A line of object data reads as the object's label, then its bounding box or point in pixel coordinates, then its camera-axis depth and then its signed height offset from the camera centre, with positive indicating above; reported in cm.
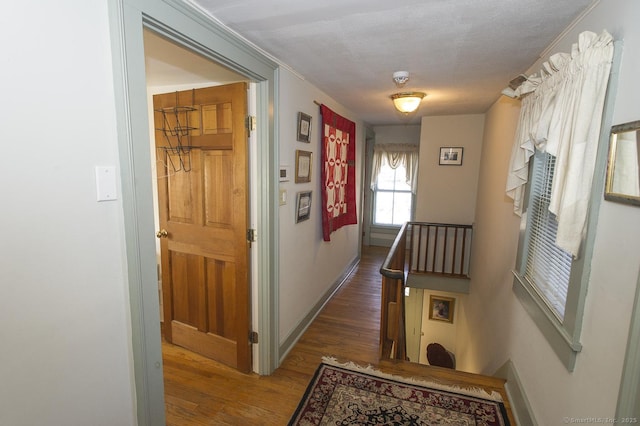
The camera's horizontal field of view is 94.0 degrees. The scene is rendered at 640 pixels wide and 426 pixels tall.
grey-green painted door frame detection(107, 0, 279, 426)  111 +11
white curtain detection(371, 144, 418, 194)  596 +31
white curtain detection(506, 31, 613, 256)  121 +24
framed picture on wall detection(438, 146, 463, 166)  453 +28
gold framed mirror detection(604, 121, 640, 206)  100 +5
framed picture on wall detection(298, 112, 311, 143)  260 +40
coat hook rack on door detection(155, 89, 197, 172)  233 +28
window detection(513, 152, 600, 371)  132 -54
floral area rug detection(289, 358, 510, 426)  190 -155
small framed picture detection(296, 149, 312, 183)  263 +5
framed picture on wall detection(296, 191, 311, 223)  270 -32
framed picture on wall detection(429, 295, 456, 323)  534 -241
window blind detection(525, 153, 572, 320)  159 -44
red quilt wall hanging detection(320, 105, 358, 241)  318 +0
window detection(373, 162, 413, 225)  636 -53
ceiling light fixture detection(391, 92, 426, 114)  293 +72
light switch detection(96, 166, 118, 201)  107 -6
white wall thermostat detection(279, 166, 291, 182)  236 -2
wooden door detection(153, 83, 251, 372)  217 -37
